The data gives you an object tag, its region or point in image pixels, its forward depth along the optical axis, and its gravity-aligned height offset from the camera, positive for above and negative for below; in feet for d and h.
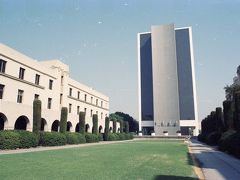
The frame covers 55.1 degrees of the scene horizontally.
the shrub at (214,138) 97.52 -5.37
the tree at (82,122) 127.60 +1.72
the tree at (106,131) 155.63 -4.27
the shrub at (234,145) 52.40 -4.65
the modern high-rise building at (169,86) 294.87 +51.64
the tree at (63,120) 108.05 +2.39
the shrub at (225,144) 62.36 -5.19
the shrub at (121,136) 173.80 -8.14
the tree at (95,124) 148.52 +0.73
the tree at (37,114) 88.00 +4.28
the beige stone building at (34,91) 90.99 +17.08
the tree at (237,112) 65.87 +4.13
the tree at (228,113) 86.45 +4.72
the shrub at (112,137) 156.62 -7.99
